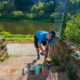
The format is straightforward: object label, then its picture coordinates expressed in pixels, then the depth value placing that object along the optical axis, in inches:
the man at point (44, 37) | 138.3
